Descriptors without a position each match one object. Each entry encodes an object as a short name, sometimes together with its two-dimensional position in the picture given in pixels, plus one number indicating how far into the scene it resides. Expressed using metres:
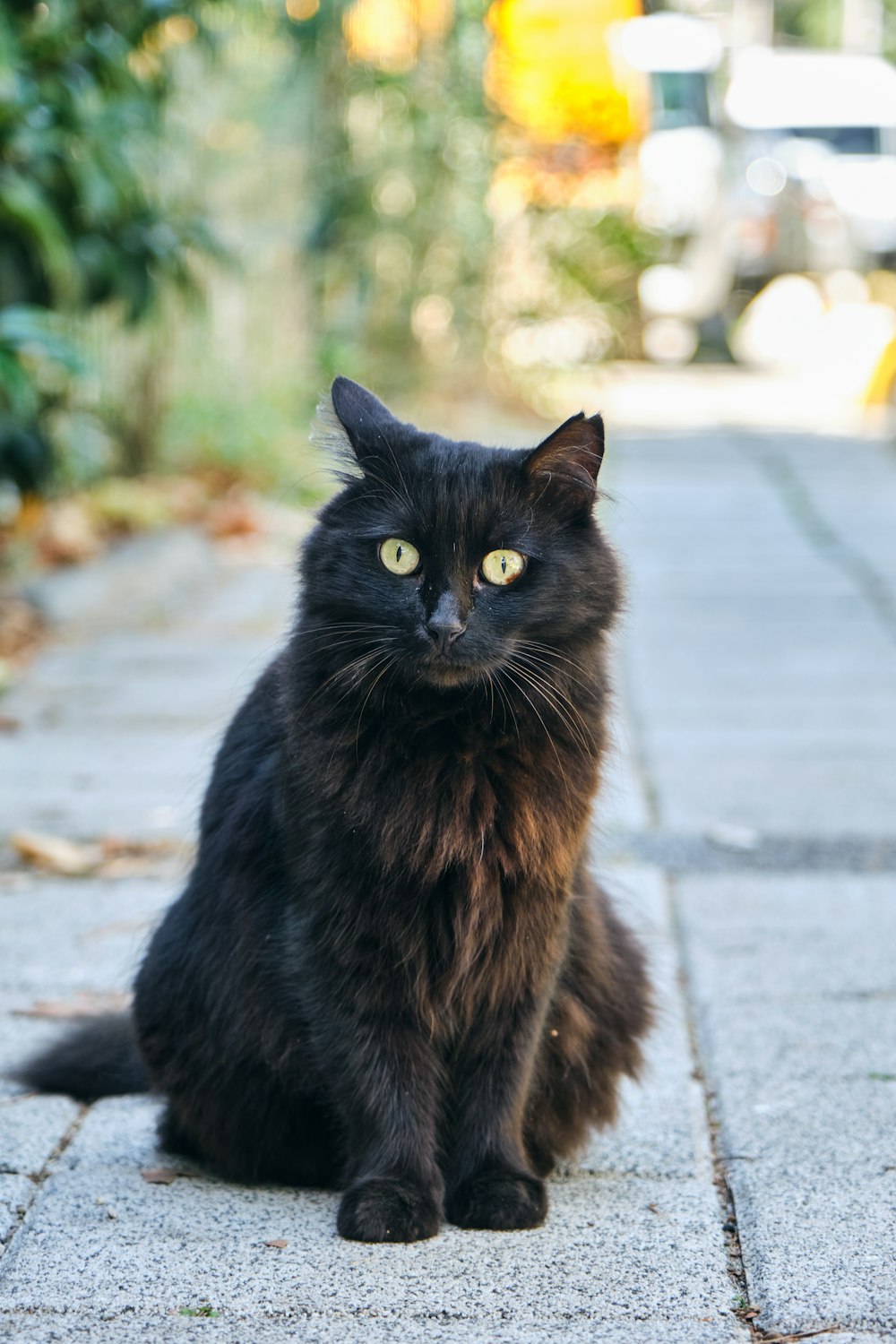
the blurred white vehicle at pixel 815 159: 15.78
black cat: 2.07
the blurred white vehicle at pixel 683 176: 14.60
